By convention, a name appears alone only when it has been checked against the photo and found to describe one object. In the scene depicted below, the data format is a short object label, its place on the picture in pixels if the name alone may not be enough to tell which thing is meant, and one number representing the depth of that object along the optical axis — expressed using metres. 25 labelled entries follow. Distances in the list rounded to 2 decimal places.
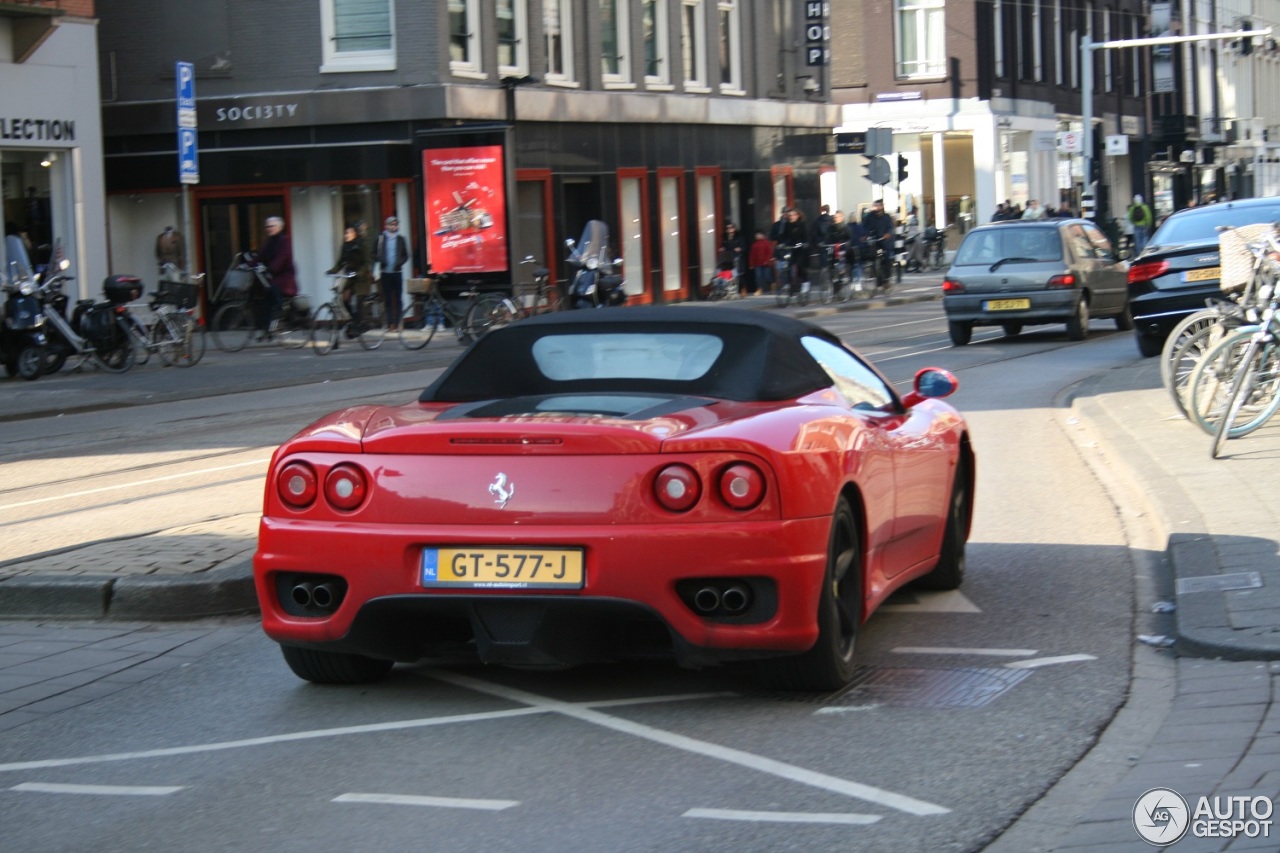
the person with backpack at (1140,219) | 46.50
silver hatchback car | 22.84
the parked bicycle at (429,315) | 26.64
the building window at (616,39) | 36.66
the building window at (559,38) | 34.59
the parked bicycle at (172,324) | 22.64
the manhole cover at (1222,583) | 6.73
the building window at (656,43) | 38.25
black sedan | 18.23
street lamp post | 47.27
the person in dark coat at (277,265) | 28.48
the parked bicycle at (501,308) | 26.55
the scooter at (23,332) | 21.46
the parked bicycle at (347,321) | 25.45
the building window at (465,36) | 31.56
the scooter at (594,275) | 28.59
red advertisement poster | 29.14
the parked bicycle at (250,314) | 26.30
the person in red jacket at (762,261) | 38.66
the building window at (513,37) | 33.06
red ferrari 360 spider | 5.23
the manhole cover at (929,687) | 5.61
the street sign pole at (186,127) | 22.53
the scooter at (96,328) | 22.03
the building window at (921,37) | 55.88
